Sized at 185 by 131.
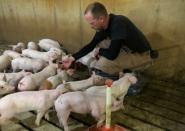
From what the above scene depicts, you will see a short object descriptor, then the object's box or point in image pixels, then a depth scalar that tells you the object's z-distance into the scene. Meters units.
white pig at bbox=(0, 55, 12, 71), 3.86
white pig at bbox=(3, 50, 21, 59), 4.10
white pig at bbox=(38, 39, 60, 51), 4.50
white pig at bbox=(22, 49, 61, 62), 3.78
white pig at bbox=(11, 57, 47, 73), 3.71
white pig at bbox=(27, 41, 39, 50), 4.54
